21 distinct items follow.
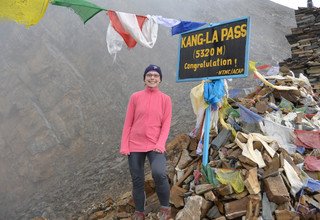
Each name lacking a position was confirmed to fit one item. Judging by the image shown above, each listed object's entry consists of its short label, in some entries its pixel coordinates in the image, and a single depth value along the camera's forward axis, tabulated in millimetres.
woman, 4258
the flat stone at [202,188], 4812
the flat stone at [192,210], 4461
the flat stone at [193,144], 6143
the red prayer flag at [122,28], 5651
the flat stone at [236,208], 4512
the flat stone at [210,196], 4688
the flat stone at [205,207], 4672
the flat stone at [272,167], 4849
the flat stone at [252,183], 4617
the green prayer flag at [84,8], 5248
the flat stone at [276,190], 4523
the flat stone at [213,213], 4660
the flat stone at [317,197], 4816
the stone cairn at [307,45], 10016
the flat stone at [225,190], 4706
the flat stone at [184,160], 5816
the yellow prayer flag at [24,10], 4633
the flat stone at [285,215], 4344
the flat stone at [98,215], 5875
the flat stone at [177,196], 5013
